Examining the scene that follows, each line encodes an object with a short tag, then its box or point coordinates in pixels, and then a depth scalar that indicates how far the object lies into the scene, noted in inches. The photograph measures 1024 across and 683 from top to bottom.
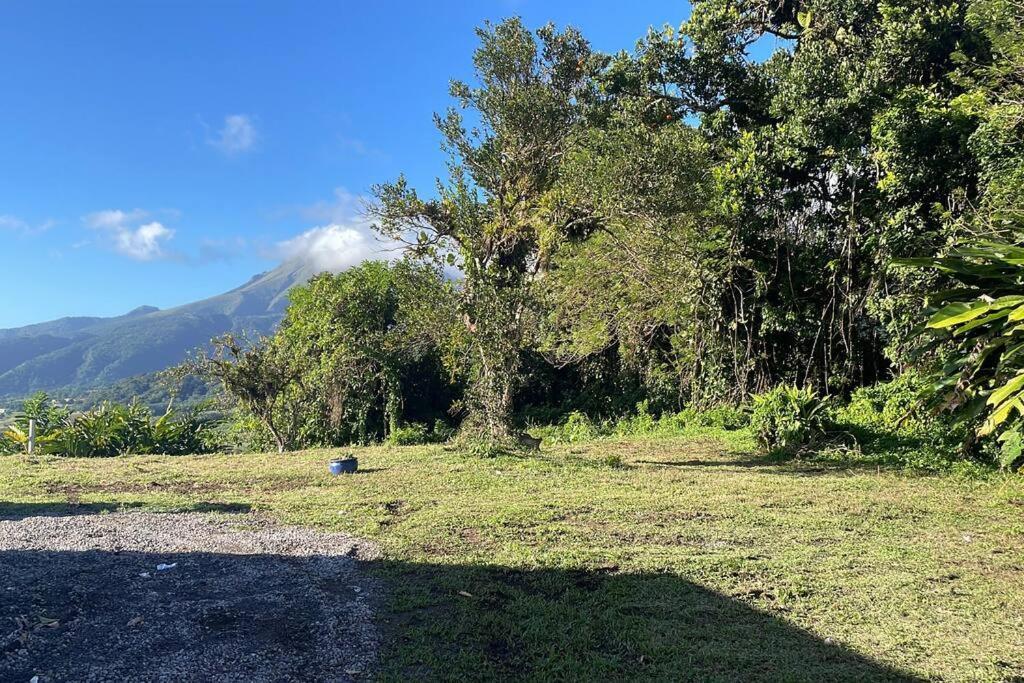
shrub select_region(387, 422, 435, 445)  566.6
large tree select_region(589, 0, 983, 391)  375.6
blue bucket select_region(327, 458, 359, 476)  341.1
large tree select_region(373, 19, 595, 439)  369.1
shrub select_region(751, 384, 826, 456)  382.3
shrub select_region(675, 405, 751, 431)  467.8
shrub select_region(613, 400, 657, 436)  525.0
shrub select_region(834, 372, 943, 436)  361.1
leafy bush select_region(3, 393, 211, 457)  542.9
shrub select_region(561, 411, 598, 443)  519.2
